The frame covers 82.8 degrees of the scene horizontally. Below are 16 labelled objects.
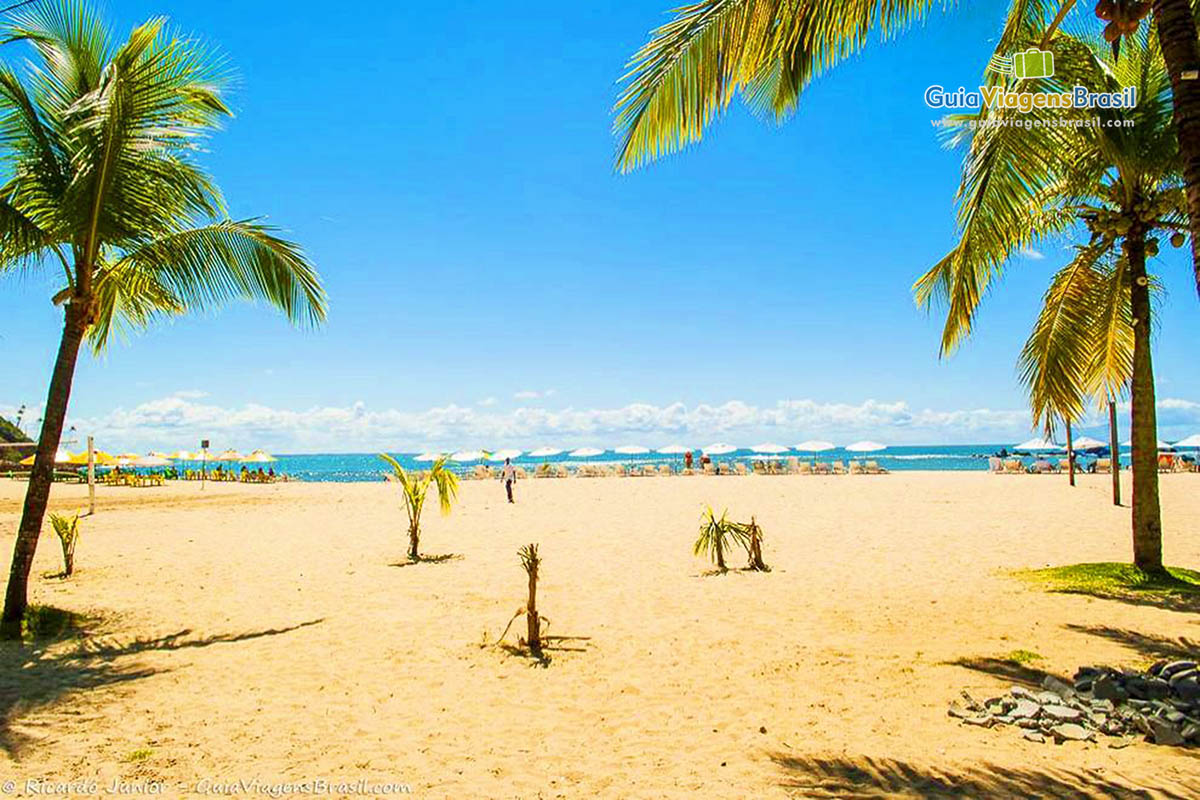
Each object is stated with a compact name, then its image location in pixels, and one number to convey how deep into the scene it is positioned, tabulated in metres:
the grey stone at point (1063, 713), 4.22
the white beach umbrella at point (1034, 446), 47.10
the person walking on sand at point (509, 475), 22.06
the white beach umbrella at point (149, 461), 40.09
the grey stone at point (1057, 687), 4.56
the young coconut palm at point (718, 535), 9.89
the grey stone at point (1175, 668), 4.52
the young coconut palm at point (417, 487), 10.63
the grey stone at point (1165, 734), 3.87
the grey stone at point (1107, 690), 4.39
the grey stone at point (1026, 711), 4.30
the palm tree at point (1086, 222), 6.27
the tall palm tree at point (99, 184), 6.47
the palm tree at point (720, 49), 4.89
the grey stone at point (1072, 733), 4.02
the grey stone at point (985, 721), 4.32
